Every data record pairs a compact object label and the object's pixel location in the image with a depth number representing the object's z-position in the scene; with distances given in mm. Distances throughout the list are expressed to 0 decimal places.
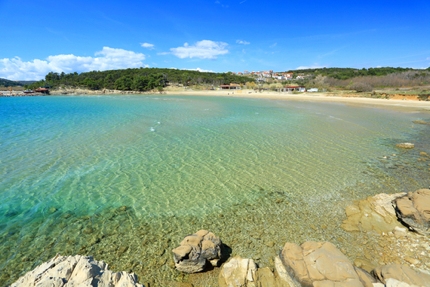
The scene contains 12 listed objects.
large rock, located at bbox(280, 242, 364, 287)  4652
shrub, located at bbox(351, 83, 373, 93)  82938
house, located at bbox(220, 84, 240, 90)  133225
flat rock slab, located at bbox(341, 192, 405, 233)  7613
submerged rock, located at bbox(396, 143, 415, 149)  16877
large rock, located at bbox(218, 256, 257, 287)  5344
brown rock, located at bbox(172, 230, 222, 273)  5754
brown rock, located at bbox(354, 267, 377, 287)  4680
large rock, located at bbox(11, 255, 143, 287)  3787
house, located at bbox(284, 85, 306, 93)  109956
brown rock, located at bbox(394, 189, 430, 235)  7039
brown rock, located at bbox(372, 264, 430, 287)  4730
